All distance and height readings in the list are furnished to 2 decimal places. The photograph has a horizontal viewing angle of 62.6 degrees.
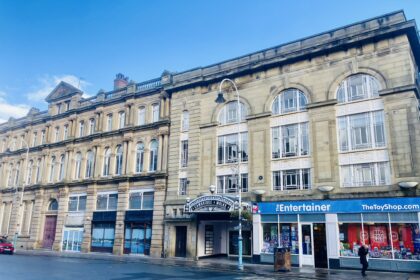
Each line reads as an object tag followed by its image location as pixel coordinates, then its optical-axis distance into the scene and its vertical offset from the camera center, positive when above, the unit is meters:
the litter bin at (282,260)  20.41 -1.88
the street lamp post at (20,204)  39.75 +2.14
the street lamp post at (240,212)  20.83 +0.87
